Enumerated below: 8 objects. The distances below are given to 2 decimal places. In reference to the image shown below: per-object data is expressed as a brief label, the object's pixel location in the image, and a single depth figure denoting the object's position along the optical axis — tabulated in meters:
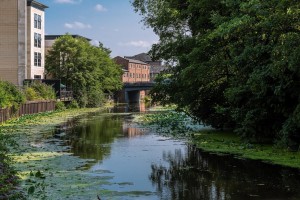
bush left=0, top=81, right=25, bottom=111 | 40.56
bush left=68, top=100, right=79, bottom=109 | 70.16
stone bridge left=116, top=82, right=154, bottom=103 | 112.38
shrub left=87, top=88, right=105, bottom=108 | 76.77
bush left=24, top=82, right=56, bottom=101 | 53.94
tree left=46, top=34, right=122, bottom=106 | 72.31
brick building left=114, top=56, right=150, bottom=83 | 143.88
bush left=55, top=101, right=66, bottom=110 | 62.69
